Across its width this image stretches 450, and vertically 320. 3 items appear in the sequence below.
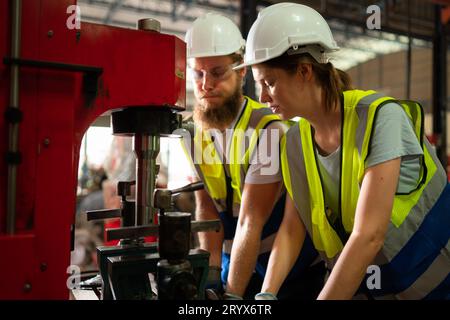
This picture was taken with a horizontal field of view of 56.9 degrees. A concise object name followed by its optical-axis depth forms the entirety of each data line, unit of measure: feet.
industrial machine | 2.41
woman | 3.26
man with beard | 4.39
